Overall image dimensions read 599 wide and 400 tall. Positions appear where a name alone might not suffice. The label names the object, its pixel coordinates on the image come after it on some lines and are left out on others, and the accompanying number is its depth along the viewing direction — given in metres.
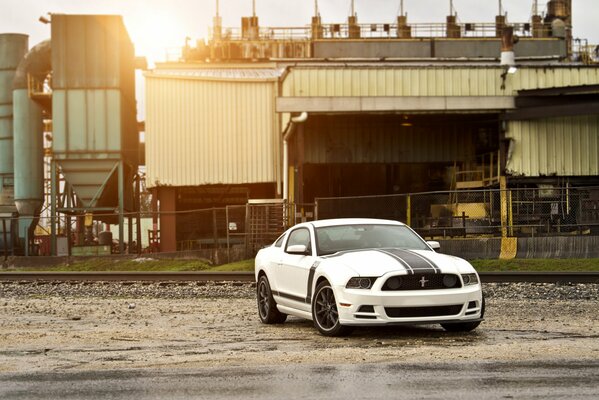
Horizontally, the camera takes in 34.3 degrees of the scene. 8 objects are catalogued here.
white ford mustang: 11.11
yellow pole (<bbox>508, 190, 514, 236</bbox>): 28.63
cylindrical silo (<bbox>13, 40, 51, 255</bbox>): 53.19
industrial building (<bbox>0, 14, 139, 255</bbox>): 49.06
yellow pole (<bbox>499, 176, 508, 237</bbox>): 28.44
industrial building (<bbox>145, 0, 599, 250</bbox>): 38.25
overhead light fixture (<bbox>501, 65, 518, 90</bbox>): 38.12
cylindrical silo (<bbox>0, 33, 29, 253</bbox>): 56.19
